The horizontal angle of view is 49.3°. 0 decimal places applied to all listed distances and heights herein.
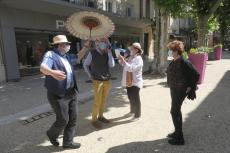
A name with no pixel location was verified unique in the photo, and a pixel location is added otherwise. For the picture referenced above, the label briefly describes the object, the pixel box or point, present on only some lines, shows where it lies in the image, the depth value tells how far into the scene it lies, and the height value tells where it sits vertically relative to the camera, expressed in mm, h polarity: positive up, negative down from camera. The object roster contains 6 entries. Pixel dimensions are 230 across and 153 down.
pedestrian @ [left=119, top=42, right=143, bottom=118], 5348 -682
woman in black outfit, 4074 -634
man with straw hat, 3828 -698
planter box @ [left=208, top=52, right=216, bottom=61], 20562 -1196
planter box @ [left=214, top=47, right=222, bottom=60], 20859 -972
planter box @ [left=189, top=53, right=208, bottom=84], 9598 -742
